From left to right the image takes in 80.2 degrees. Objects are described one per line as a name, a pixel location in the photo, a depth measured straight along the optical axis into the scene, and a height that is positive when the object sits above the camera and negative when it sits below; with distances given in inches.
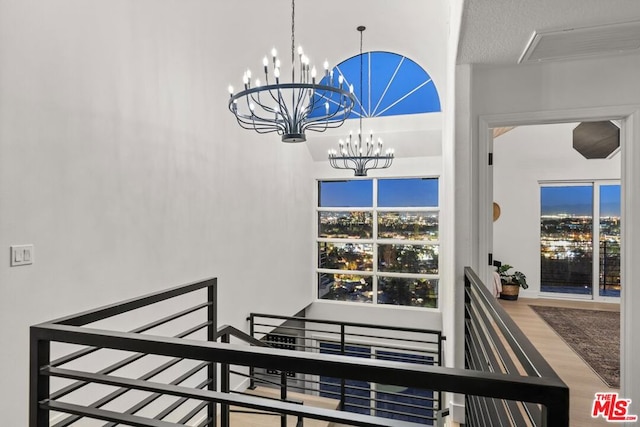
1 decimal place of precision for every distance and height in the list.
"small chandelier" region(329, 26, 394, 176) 182.7 +28.7
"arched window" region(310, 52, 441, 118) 221.6 +80.3
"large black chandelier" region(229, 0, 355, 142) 86.0 +28.1
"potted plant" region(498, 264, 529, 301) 267.3 -47.7
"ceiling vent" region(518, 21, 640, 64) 88.4 +43.8
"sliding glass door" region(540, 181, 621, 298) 269.3 -16.4
